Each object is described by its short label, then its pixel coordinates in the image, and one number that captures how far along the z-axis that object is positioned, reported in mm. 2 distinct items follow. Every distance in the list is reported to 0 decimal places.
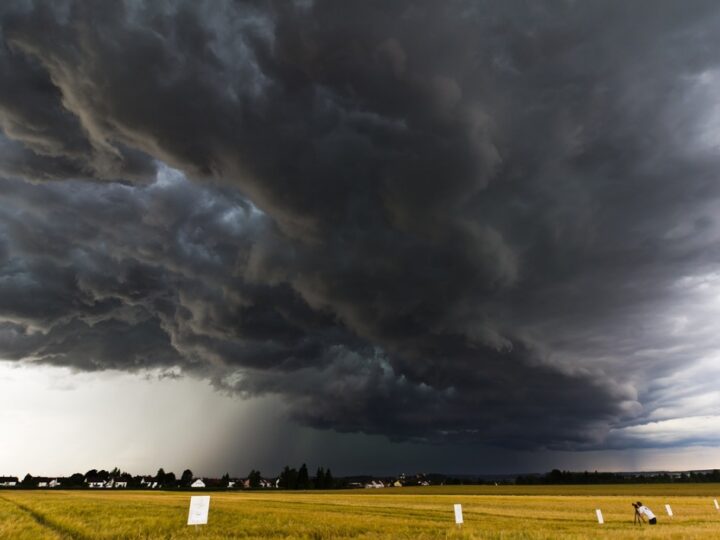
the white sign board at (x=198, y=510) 18516
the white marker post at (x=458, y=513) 23103
